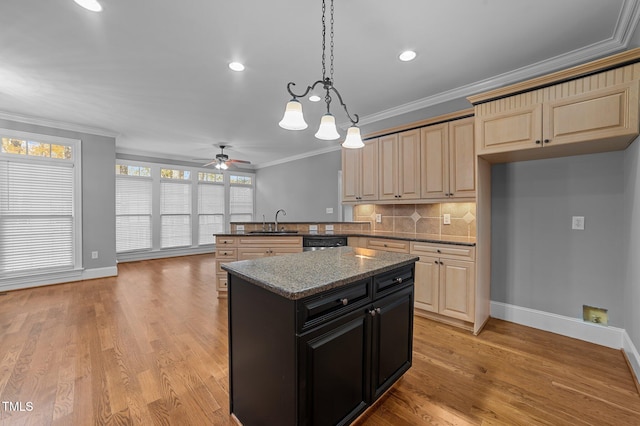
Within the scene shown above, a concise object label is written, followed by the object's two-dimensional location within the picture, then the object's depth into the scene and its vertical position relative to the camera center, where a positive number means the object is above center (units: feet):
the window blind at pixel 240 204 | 28.09 +0.57
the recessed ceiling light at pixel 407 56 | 8.27 +4.90
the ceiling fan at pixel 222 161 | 19.65 +3.51
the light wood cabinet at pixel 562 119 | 6.65 +2.61
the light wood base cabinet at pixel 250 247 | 12.82 -1.81
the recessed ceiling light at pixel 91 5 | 6.26 +4.85
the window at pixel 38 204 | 13.66 +0.17
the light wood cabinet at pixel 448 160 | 9.73 +1.96
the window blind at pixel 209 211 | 25.88 -0.22
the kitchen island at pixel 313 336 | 4.06 -2.22
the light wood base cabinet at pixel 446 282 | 9.08 -2.55
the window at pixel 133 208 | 21.34 +0.01
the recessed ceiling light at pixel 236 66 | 9.02 +4.91
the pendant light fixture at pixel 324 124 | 5.39 +1.83
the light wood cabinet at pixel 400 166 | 11.25 +1.97
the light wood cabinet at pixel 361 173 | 12.71 +1.85
